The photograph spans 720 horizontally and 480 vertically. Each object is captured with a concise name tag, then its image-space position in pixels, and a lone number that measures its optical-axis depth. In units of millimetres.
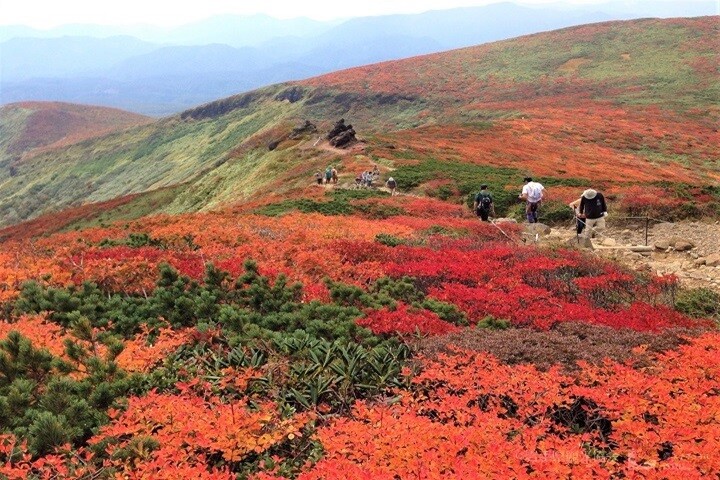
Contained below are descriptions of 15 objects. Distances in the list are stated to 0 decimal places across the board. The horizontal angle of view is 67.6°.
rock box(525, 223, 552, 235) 20344
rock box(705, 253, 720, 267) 15365
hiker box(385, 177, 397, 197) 30141
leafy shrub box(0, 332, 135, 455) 5500
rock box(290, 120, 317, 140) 54469
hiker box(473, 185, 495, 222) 22980
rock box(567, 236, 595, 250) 17812
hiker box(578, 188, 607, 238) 17078
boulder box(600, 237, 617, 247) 18103
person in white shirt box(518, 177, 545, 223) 20188
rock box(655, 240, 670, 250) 17719
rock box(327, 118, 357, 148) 46219
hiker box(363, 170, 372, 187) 32394
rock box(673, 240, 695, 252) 17344
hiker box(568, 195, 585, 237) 18062
